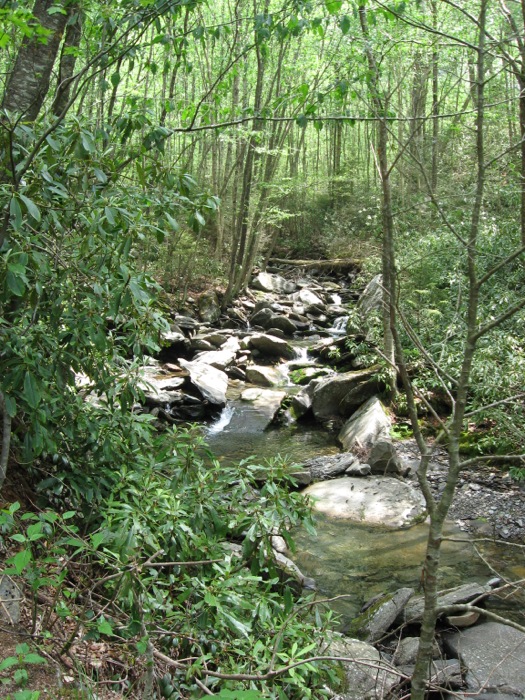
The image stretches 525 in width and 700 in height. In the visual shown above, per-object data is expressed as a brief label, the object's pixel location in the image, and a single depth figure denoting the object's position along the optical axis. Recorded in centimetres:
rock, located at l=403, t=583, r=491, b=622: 400
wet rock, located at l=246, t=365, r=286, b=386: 1123
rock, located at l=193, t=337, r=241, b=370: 1155
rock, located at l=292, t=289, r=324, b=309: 1688
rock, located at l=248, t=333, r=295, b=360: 1270
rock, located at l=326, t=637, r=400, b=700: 317
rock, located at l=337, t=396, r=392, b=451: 788
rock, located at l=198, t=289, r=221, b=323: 1551
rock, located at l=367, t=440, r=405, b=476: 729
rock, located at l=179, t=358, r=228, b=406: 987
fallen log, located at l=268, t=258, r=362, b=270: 2086
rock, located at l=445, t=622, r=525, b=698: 332
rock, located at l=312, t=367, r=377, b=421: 931
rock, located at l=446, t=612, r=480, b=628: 389
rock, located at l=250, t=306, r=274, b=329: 1524
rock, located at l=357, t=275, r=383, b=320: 1125
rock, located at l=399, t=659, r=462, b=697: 321
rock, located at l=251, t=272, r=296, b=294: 1934
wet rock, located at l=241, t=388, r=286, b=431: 938
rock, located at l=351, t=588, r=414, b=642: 393
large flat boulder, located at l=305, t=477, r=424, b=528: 616
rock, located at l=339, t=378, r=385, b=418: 919
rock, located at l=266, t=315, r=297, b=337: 1478
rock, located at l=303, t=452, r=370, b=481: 721
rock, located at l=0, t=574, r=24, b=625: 226
